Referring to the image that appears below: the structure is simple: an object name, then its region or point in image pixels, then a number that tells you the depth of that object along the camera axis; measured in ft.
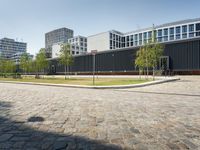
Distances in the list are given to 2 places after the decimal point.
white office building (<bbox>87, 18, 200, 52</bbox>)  201.50
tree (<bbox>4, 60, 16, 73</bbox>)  139.62
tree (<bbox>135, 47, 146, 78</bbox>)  63.12
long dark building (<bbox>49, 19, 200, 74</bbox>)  81.13
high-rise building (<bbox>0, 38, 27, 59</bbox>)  428.03
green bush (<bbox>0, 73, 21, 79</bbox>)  119.25
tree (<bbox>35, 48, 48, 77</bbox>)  106.94
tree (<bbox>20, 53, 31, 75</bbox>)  122.49
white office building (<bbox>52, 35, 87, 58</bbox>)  277.92
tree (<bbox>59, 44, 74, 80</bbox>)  89.23
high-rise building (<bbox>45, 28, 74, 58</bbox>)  422.87
